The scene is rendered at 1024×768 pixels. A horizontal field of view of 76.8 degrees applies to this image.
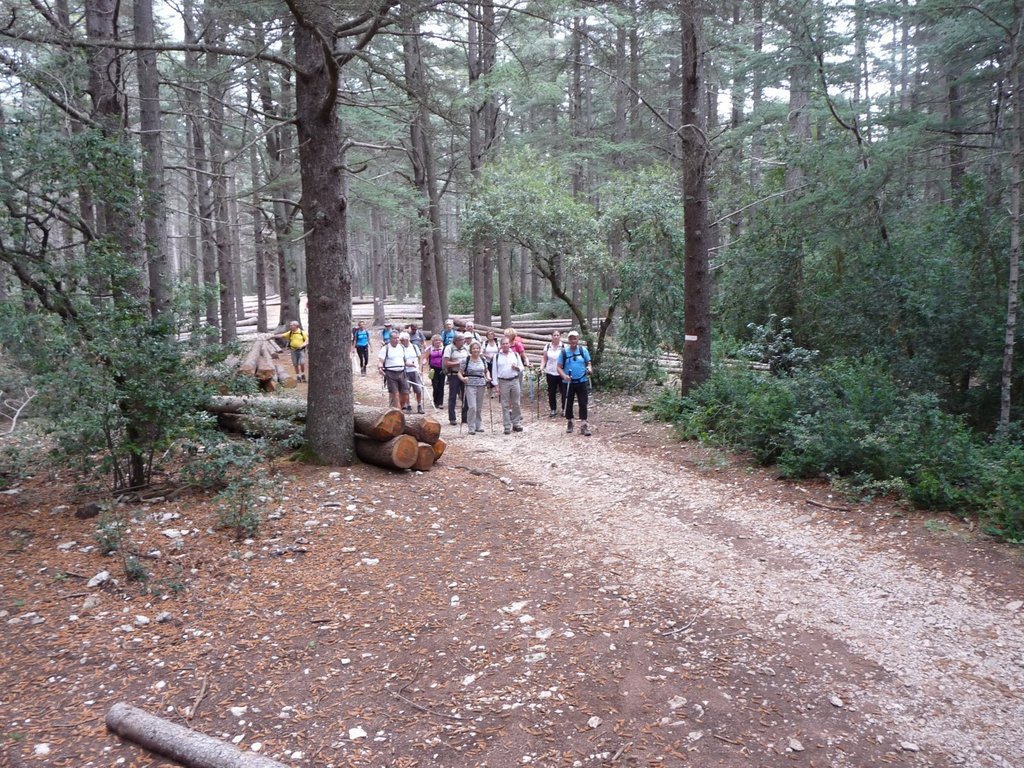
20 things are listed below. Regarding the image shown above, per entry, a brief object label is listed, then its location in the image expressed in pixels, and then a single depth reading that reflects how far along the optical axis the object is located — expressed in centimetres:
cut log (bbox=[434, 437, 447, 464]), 887
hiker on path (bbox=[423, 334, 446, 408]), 1316
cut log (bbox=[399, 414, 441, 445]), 859
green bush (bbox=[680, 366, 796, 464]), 858
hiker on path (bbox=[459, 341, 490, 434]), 1116
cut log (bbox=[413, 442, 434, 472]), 841
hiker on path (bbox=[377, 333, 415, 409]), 1199
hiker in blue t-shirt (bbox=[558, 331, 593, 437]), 1094
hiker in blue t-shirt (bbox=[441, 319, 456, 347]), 1276
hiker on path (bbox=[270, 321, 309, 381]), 1617
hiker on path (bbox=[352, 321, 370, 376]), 1761
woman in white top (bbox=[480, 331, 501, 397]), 1152
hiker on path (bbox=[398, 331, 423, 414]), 1220
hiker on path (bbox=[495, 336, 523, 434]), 1116
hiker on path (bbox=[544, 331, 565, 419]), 1166
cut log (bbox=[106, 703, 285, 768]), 317
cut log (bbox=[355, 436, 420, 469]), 811
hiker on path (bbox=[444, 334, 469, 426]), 1192
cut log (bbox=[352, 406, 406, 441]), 810
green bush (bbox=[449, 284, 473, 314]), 3550
